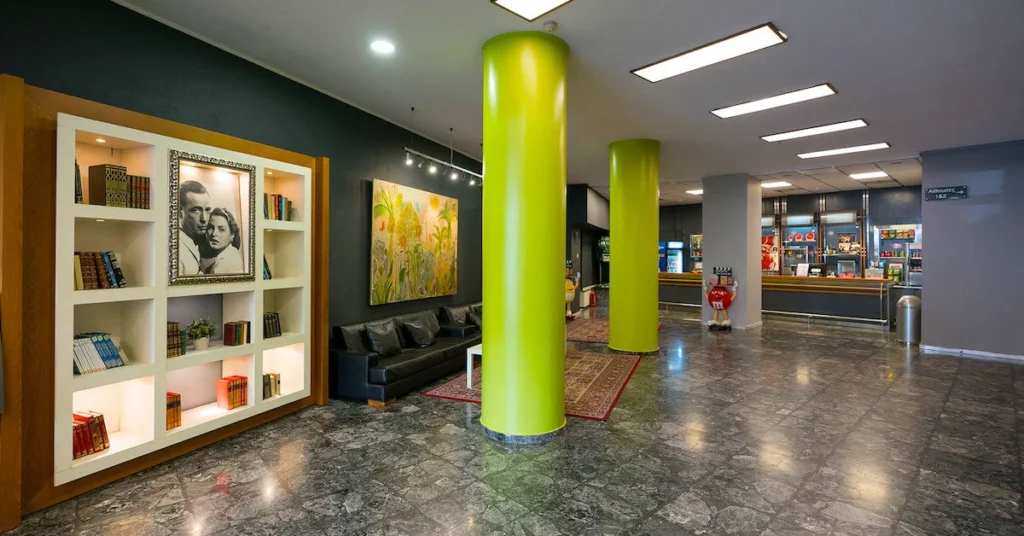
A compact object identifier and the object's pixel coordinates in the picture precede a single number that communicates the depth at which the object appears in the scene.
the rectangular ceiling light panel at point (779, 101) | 5.20
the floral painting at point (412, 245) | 6.19
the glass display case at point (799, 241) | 13.44
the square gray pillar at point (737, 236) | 10.06
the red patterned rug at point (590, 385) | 4.79
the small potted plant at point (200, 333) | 3.86
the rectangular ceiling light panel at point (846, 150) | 7.61
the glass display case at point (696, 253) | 15.70
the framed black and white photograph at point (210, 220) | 3.59
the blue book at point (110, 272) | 3.25
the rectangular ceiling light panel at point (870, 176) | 10.44
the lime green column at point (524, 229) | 3.85
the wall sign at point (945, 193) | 7.52
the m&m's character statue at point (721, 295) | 9.91
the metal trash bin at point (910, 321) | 8.40
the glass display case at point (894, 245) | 12.04
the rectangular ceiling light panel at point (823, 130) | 6.38
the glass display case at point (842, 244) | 12.77
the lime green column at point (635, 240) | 7.49
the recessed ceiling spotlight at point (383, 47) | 4.14
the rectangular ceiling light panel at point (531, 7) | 3.44
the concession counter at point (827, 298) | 10.41
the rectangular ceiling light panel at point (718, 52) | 3.91
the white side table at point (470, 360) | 5.22
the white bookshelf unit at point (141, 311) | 2.95
